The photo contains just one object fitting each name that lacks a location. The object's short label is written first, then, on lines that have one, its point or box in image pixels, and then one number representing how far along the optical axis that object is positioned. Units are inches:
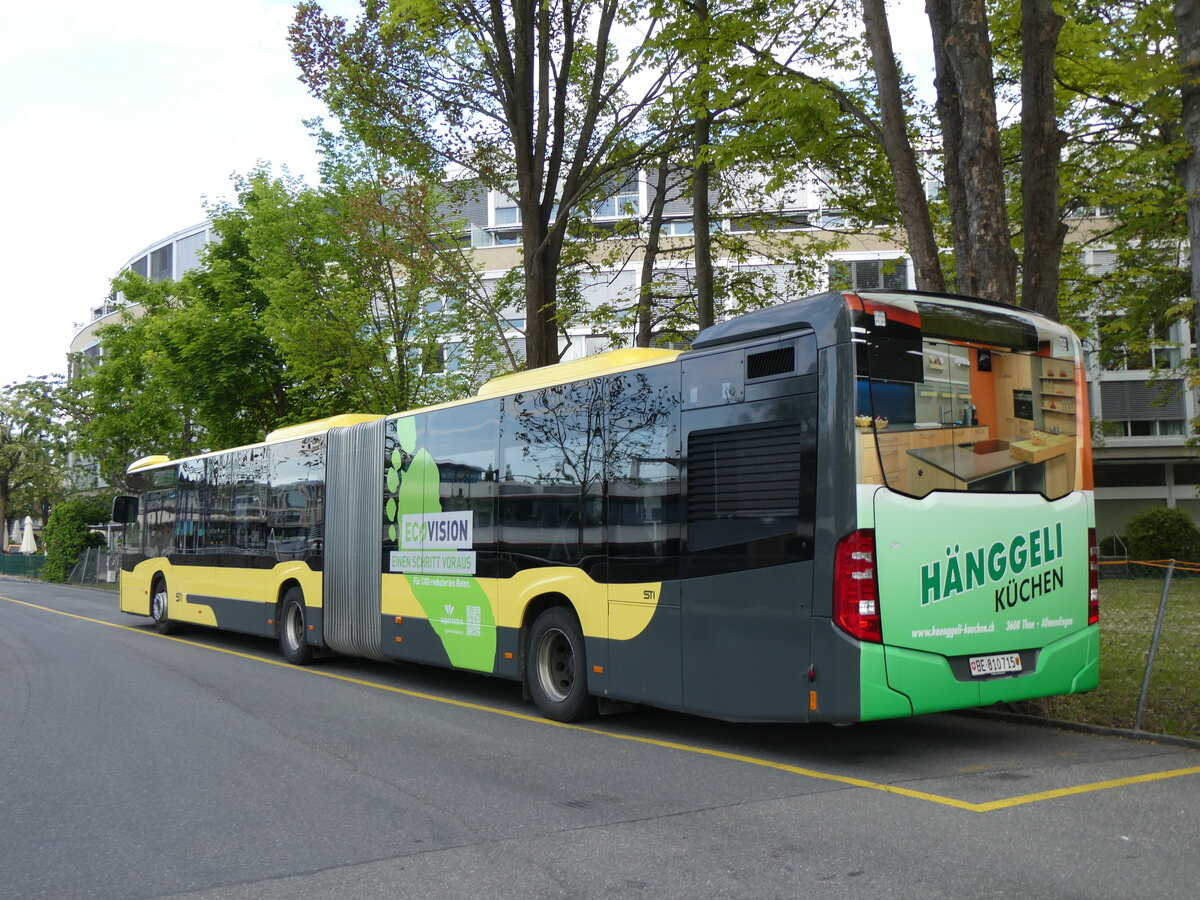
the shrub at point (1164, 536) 1176.8
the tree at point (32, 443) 2294.5
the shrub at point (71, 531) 1834.4
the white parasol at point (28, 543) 2385.6
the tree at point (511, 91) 718.5
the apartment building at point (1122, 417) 1529.3
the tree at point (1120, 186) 604.4
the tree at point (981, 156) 397.1
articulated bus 289.9
